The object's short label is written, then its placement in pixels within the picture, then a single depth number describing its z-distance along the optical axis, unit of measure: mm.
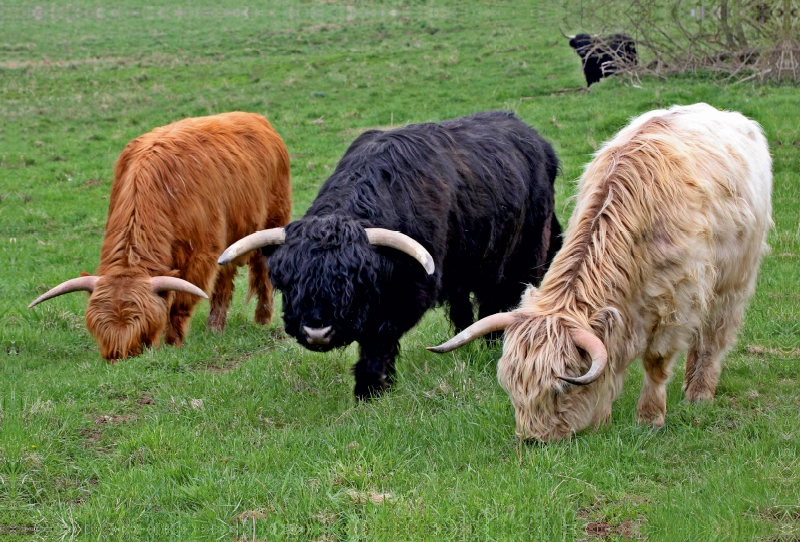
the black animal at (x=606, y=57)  16156
